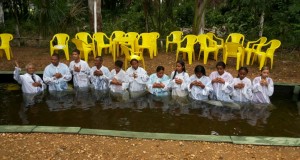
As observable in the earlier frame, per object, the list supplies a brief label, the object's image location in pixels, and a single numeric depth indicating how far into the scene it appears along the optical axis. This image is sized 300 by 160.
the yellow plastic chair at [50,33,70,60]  6.83
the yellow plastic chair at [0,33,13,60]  6.90
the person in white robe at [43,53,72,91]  5.43
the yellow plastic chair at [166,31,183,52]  7.30
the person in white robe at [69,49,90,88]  5.55
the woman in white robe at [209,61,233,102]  4.93
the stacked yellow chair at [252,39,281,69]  6.28
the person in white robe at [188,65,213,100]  4.97
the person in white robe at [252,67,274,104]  4.83
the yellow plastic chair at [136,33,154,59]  6.94
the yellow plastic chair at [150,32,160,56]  7.07
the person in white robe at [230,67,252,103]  4.86
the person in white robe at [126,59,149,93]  5.33
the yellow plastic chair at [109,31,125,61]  6.90
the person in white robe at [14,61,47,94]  5.25
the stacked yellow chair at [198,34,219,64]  6.68
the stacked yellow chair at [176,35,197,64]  6.64
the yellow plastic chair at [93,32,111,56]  6.93
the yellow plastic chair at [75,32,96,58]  7.23
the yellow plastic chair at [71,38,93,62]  6.66
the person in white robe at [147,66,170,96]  5.15
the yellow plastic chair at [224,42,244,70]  6.34
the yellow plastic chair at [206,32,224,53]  6.87
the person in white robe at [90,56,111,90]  5.43
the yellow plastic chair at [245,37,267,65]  6.51
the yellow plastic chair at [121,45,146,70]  6.22
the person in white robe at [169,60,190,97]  5.08
